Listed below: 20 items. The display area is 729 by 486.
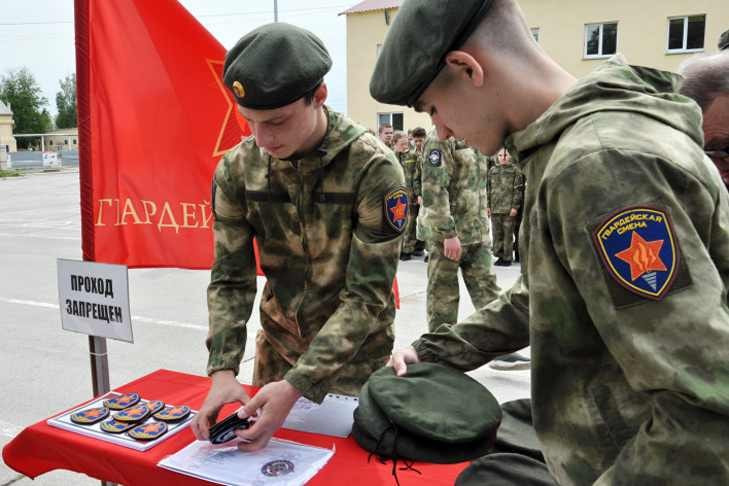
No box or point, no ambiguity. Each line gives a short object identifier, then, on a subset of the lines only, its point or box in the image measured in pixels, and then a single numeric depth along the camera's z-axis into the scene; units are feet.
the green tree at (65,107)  273.13
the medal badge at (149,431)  4.77
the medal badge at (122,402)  5.38
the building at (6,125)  174.40
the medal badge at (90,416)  5.09
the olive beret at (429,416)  4.05
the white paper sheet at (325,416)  4.87
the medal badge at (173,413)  5.08
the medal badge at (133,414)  5.05
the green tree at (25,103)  222.07
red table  4.11
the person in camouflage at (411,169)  28.53
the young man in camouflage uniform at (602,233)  2.09
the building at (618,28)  63.98
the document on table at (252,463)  4.09
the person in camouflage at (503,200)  26.55
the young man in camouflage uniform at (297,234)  4.76
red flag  6.90
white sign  6.06
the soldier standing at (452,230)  13.85
